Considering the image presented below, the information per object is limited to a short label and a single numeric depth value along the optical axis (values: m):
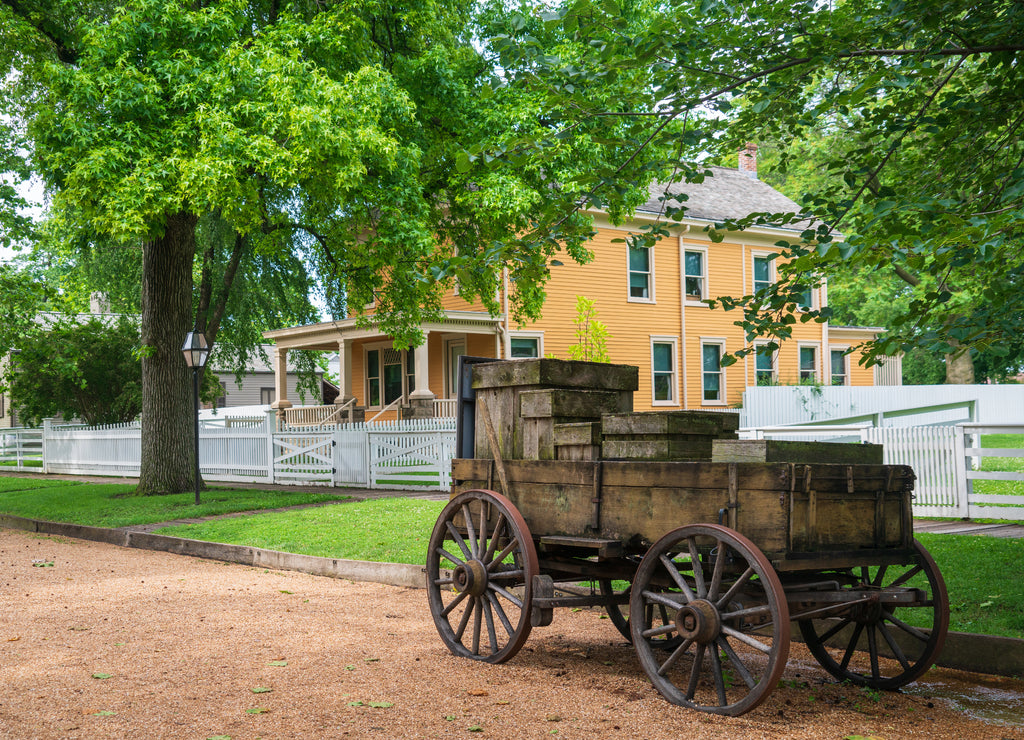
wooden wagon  4.66
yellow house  28.59
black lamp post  17.27
